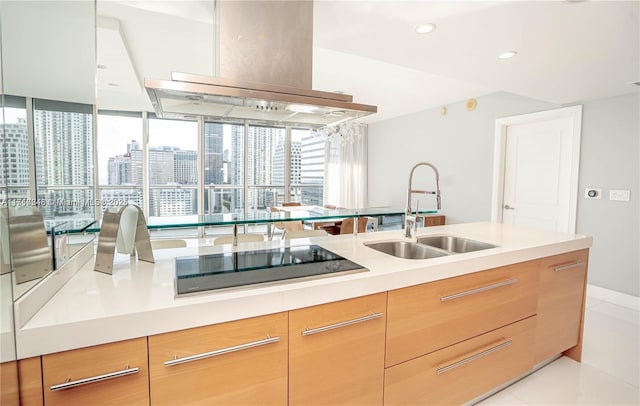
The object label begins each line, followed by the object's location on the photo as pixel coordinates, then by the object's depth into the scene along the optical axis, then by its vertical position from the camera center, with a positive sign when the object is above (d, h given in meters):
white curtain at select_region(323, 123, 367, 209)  6.98 +0.31
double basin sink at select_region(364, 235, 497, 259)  1.88 -0.37
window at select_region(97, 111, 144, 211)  5.76 +0.47
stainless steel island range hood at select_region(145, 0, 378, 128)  1.35 +0.52
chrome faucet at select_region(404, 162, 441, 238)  2.04 -0.21
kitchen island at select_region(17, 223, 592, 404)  0.90 -0.45
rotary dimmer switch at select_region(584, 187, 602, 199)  3.35 -0.03
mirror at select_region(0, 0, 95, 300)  0.79 +0.17
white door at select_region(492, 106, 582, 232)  3.58 +0.26
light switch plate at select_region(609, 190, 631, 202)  3.14 -0.04
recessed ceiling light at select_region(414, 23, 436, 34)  1.90 +0.98
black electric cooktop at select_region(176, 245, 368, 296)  1.12 -0.35
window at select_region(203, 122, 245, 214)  6.31 +0.32
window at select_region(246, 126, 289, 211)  6.61 +0.37
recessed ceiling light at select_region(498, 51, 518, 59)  2.24 +0.98
